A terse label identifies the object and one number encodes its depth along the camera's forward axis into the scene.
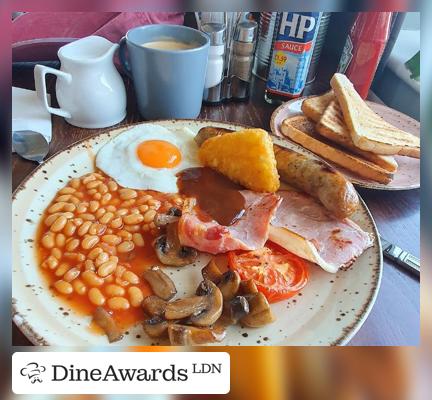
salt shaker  1.00
